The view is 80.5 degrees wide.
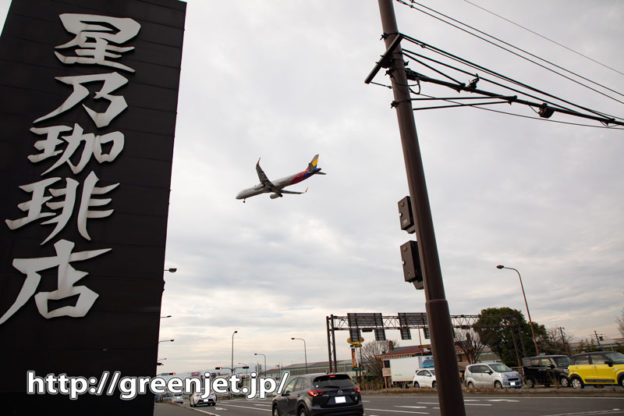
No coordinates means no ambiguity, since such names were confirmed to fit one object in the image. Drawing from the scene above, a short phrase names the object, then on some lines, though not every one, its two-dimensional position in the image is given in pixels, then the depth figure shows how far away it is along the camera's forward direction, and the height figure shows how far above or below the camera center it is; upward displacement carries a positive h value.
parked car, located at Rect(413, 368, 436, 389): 28.82 -2.51
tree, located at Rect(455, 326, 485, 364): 56.25 -0.42
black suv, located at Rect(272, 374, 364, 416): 9.76 -1.14
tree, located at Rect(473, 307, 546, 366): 52.56 +0.86
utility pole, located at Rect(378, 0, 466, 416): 4.16 +1.17
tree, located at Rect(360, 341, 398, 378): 65.25 -1.10
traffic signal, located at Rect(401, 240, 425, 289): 4.86 +1.03
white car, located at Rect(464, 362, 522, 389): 21.44 -1.97
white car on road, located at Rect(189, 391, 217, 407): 31.83 -3.33
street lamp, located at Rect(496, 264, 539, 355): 31.99 +5.27
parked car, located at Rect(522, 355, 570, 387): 20.92 -1.74
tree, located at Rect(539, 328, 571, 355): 54.88 -0.92
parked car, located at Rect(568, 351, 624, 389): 16.34 -1.47
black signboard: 8.36 +4.20
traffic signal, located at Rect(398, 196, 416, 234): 5.12 +1.72
